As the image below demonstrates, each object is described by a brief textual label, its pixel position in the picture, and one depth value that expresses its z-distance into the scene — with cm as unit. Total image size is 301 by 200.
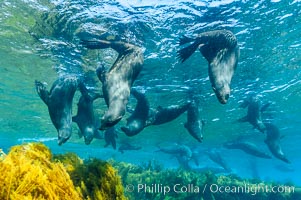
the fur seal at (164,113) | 1032
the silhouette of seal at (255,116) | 1468
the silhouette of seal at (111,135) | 1554
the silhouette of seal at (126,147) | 2225
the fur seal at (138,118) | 973
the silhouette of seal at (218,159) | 3541
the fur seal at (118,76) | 612
